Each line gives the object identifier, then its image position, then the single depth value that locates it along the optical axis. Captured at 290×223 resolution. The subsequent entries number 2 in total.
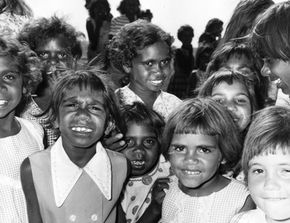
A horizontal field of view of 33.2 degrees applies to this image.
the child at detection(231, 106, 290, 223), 1.79
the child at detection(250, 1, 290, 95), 2.19
